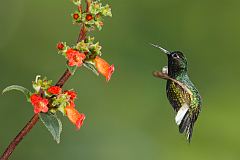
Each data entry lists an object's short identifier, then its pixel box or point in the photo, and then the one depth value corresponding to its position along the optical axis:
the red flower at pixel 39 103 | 4.79
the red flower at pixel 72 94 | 5.22
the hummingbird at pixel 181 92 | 6.02
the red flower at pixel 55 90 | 4.87
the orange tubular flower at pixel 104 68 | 5.46
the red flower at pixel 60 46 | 5.18
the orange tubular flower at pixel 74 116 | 5.37
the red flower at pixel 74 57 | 4.84
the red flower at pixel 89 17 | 5.04
